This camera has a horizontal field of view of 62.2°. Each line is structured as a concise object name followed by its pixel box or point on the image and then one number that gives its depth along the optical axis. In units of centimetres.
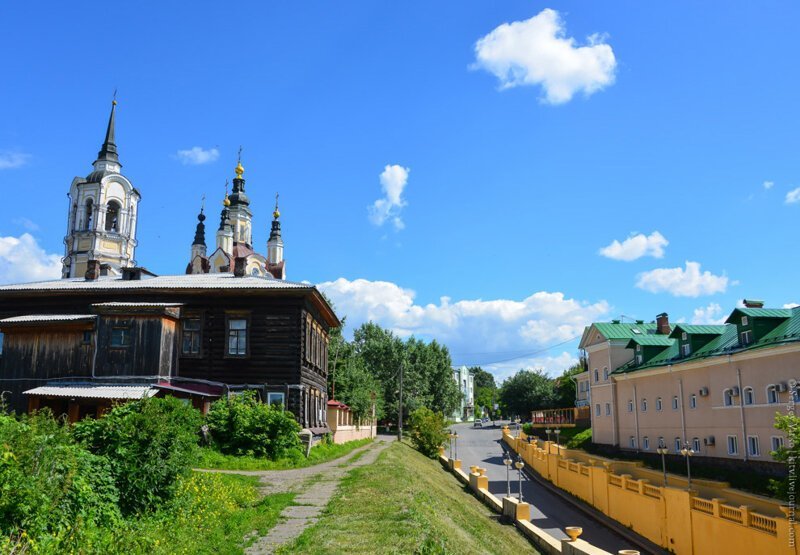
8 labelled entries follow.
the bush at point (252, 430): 2441
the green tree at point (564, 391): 7831
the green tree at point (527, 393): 8412
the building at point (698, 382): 2850
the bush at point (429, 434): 4669
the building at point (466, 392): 13496
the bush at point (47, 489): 875
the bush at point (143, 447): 1254
